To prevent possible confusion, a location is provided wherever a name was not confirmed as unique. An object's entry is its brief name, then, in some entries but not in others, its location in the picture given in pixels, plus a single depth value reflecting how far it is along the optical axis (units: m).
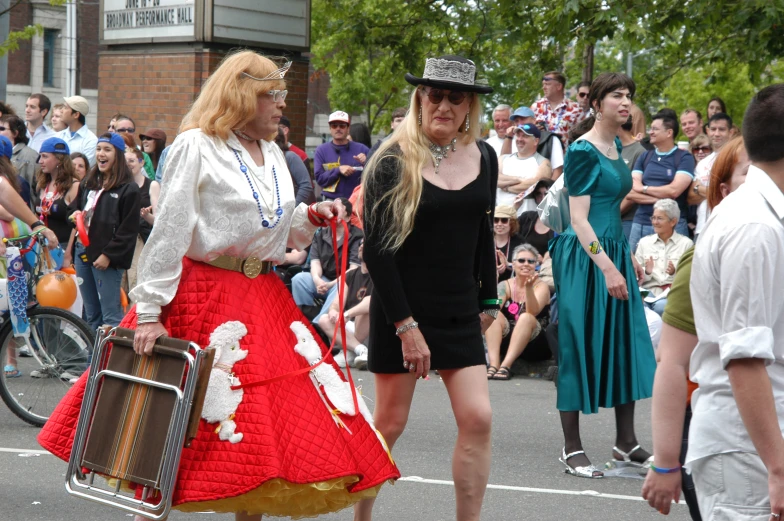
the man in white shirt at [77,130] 13.27
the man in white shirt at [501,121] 12.70
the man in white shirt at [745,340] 2.66
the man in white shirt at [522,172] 11.84
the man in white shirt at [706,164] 10.81
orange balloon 7.84
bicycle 7.43
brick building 14.07
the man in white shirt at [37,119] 13.95
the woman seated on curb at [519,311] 10.20
